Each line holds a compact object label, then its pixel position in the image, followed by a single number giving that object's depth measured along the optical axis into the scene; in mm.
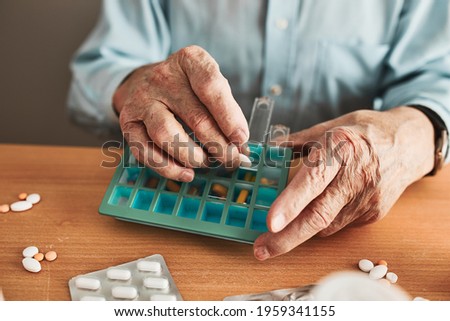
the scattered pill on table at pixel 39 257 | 675
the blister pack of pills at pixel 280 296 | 626
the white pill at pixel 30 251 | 682
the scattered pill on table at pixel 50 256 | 677
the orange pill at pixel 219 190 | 739
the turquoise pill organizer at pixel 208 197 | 696
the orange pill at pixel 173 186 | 747
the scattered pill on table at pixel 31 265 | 659
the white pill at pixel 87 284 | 631
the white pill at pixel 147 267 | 657
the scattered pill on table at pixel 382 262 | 682
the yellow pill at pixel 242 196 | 728
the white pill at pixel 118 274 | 644
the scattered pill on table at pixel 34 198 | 779
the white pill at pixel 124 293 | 621
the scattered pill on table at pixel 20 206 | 762
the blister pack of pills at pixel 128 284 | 624
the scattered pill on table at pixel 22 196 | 787
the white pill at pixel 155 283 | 636
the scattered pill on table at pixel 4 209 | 762
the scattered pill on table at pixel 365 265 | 676
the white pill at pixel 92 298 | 616
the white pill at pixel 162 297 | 620
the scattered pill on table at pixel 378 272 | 663
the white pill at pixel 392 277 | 660
